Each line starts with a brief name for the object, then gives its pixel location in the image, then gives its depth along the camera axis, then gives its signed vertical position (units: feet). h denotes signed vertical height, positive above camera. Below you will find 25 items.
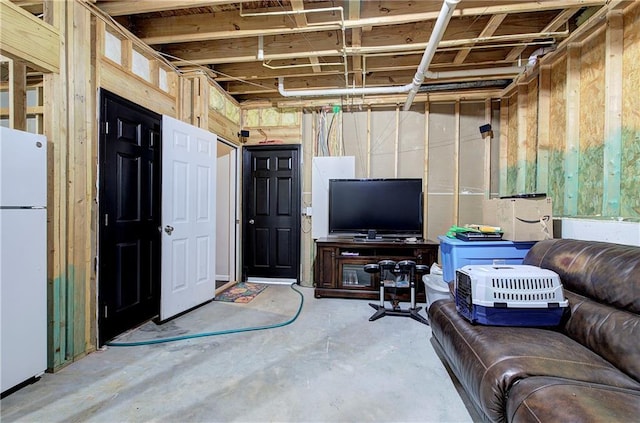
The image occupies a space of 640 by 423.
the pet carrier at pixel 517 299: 5.52 -1.72
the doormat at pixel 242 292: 12.31 -3.91
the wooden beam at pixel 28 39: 5.82 +3.41
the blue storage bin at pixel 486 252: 9.54 -1.47
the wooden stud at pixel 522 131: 11.62 +2.97
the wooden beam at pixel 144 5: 7.60 +5.14
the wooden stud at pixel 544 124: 10.29 +2.90
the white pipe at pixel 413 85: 7.27 +4.60
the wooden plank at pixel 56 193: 6.73 +0.23
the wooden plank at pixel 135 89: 8.06 +3.49
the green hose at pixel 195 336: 8.09 -3.84
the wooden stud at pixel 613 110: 7.34 +2.41
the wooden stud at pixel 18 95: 6.47 +2.38
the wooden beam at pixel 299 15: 7.82 +5.28
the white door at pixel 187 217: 9.68 -0.45
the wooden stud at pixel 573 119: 8.89 +2.63
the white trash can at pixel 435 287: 9.70 -2.71
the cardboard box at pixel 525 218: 8.85 -0.36
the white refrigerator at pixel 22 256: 5.75 -1.09
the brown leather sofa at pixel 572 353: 3.54 -2.27
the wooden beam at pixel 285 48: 9.61 +5.38
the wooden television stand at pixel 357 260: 12.14 -2.29
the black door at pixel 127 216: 7.92 -0.36
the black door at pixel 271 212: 14.87 -0.36
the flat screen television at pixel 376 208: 12.77 -0.09
